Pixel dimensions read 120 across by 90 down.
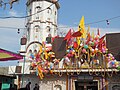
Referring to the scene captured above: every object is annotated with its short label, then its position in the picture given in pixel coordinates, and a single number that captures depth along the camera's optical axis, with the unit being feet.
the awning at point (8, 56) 31.27
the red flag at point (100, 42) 70.18
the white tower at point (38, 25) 85.25
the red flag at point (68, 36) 73.37
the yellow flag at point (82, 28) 70.97
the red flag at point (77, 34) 69.84
